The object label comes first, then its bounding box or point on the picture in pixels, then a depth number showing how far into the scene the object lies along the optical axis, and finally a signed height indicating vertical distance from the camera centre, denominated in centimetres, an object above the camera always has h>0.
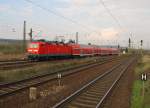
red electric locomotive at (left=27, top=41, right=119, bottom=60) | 4303 -12
